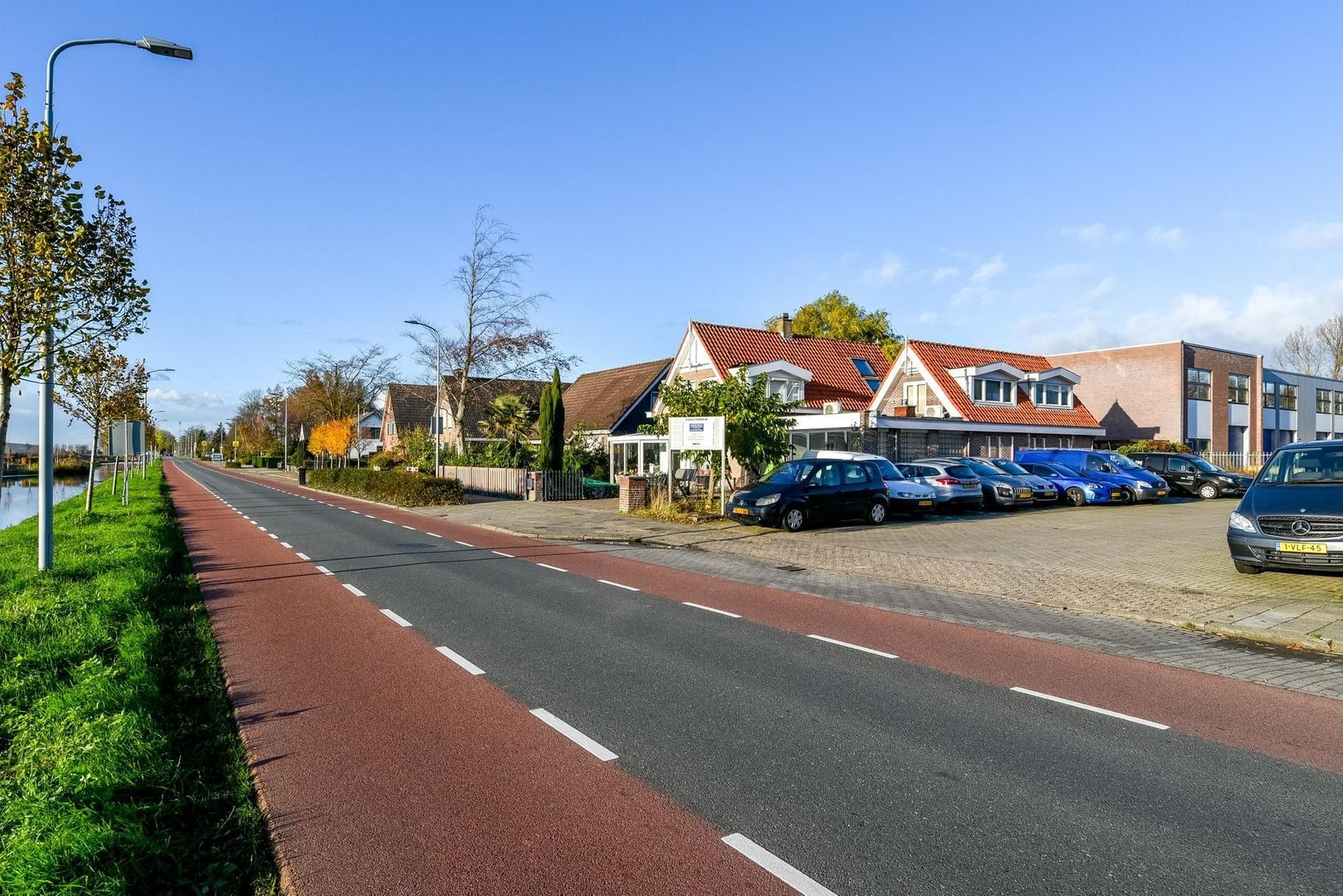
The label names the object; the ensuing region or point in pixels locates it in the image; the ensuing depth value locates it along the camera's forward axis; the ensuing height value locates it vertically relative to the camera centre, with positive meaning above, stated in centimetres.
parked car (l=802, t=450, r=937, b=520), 2045 -106
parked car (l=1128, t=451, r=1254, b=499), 2780 -75
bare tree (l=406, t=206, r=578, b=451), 3869 +493
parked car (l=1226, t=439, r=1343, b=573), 941 -74
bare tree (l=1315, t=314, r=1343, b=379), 5591 +833
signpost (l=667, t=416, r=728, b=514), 1958 +41
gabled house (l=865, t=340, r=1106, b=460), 3073 +223
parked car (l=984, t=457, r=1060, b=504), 2464 -98
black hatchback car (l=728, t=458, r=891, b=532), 1775 -102
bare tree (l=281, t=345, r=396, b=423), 5791 +456
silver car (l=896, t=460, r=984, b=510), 2184 -81
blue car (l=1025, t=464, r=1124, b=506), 2538 -117
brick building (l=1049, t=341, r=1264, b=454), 4141 +346
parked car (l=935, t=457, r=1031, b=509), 2341 -110
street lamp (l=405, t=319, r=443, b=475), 3200 +281
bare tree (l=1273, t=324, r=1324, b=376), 5725 +754
